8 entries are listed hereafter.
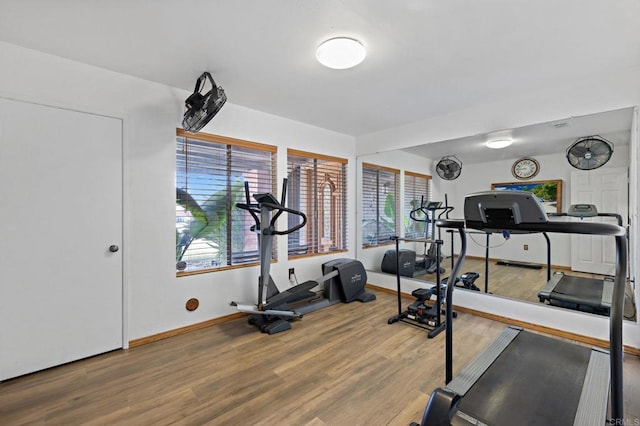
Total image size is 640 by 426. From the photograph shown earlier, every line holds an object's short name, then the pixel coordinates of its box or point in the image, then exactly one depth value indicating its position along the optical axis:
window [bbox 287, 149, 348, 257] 3.92
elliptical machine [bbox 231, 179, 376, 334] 2.87
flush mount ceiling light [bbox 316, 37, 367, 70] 2.00
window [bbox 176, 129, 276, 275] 2.94
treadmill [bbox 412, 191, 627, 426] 1.26
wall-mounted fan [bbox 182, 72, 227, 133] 2.26
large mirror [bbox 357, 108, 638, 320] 2.62
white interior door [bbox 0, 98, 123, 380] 2.10
